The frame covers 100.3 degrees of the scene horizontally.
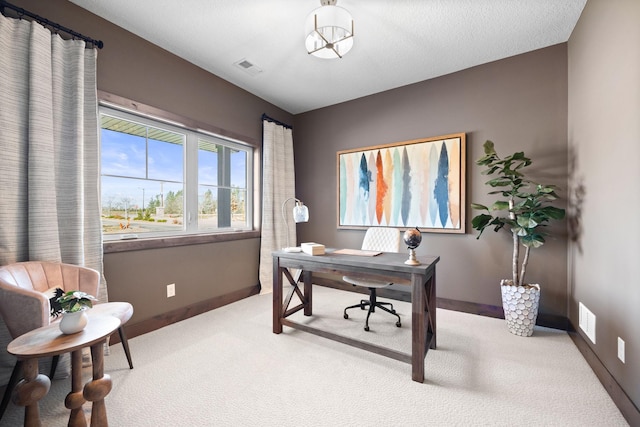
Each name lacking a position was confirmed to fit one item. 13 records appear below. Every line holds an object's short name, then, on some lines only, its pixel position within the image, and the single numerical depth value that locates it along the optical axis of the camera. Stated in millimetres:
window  2430
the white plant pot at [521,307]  2381
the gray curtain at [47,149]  1715
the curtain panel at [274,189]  3734
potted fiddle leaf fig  2365
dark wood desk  1817
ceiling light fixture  1806
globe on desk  1956
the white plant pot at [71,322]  1301
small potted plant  1297
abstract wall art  3055
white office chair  2584
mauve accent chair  1451
